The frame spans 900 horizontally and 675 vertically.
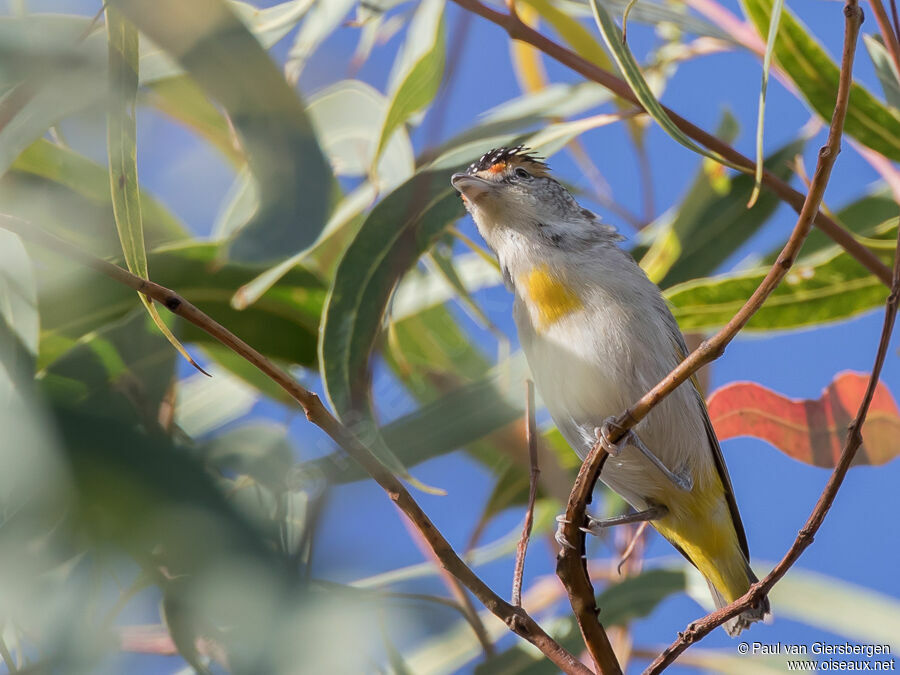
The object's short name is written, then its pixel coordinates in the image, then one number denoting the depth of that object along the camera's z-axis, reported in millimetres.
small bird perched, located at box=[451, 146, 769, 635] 4145
